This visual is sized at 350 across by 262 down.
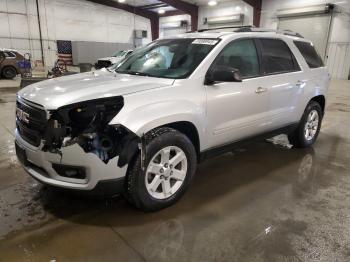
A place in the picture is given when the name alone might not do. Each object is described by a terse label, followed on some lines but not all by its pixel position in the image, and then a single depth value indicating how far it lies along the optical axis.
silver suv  2.30
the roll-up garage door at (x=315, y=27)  17.20
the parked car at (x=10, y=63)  14.18
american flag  21.72
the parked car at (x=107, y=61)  15.09
